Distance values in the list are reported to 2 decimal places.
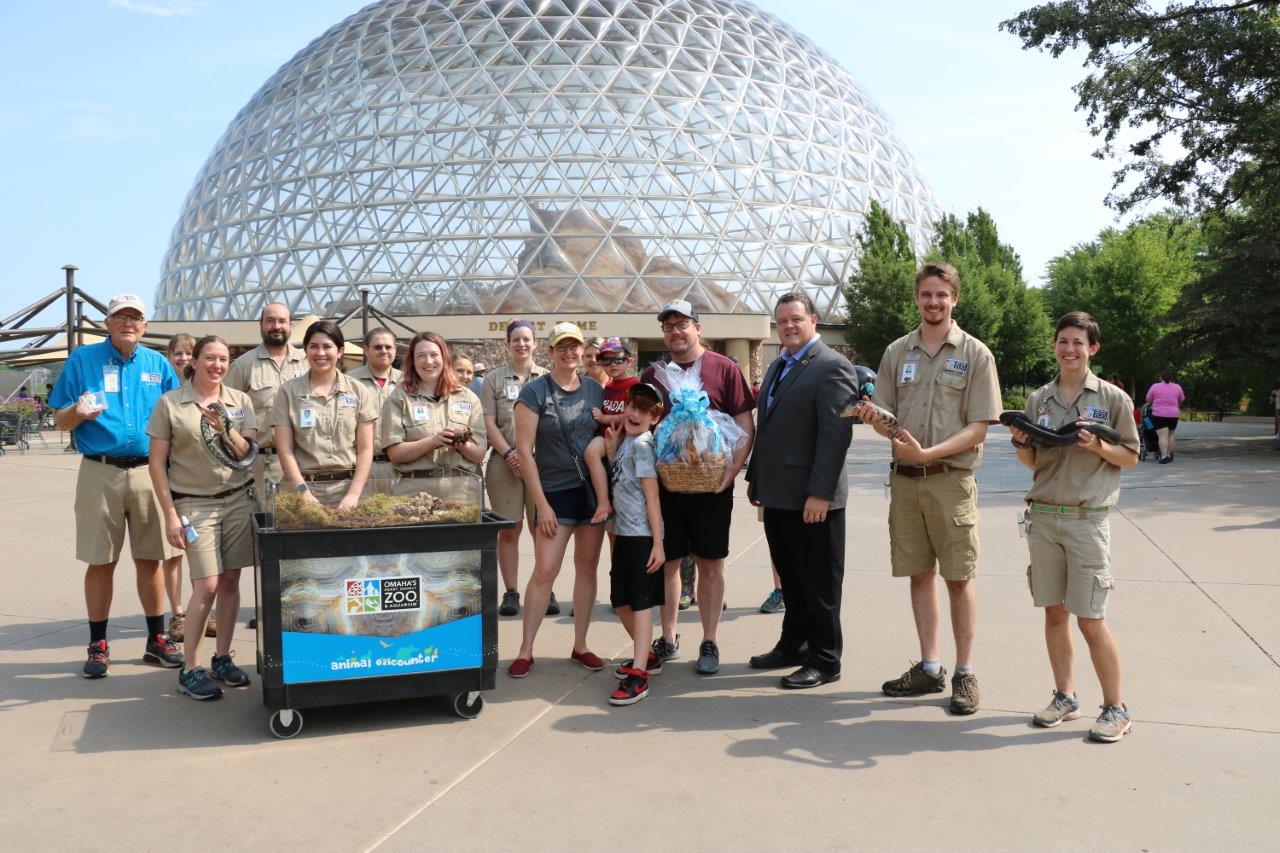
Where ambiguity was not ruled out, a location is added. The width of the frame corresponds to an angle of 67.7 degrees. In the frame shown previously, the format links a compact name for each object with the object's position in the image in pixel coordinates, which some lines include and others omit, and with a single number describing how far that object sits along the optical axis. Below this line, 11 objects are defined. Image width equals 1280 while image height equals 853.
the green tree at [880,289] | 36.16
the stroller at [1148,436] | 18.72
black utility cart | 4.47
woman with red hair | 6.33
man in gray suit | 5.16
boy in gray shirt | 5.23
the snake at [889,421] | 4.87
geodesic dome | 34.59
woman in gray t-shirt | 5.54
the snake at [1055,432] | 4.38
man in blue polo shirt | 5.65
